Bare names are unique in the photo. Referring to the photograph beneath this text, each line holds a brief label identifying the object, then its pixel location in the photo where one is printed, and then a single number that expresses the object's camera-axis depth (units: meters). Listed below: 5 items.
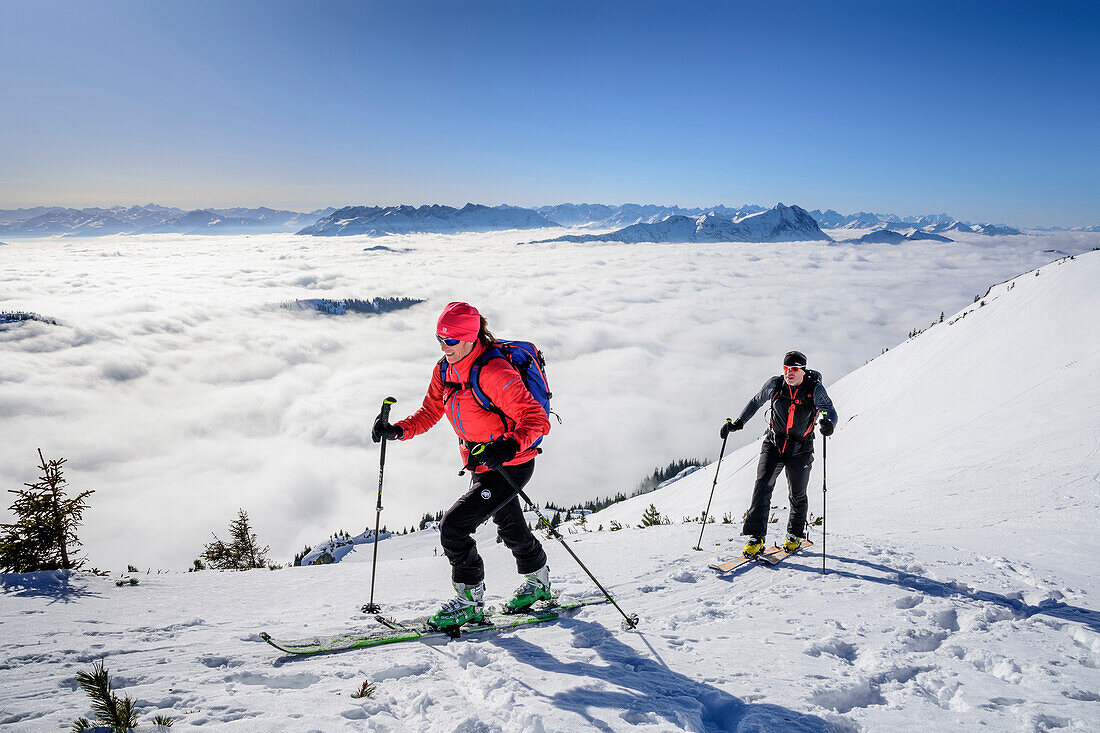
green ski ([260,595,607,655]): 4.31
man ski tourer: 6.35
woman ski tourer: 4.44
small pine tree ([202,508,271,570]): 17.09
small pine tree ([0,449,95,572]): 6.48
